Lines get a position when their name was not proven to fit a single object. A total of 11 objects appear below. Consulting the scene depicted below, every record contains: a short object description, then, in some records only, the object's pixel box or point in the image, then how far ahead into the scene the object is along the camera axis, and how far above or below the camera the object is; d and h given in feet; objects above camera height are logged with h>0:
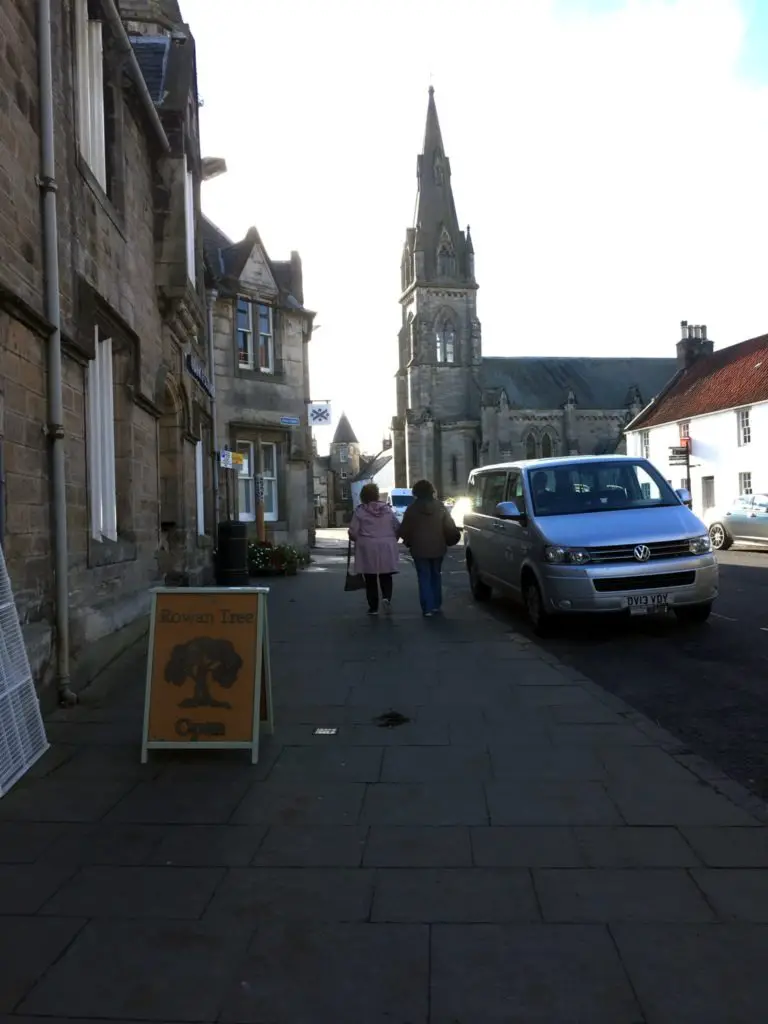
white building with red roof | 122.52 +12.52
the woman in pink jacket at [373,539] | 38.99 -0.95
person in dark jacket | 38.68 -0.93
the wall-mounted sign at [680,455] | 132.67 +7.81
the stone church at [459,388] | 247.91 +35.23
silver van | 30.99 -1.11
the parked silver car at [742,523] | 75.31 -1.36
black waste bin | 54.95 -1.97
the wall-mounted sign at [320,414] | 70.23 +8.11
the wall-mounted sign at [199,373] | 47.53 +8.39
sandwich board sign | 17.44 -2.85
